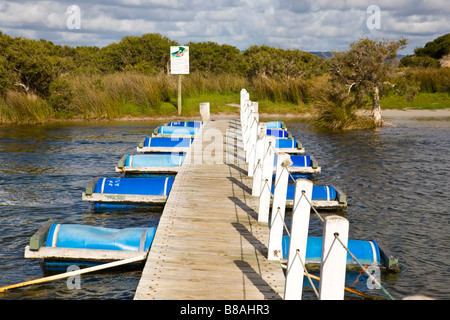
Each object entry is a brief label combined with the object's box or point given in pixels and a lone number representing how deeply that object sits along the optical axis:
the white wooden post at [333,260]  4.11
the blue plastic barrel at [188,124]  20.58
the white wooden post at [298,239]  5.26
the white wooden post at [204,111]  22.52
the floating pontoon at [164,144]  16.06
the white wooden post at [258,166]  9.37
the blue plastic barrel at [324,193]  10.77
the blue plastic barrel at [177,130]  19.25
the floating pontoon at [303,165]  13.33
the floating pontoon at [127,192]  10.63
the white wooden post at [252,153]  10.62
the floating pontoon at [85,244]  7.48
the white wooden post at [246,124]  14.19
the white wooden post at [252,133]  11.37
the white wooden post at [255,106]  14.54
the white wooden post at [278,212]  6.69
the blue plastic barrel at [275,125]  20.75
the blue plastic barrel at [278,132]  18.67
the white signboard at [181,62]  26.11
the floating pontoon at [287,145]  16.29
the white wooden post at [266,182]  8.08
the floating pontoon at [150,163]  13.16
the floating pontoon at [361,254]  7.54
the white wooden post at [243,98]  18.02
